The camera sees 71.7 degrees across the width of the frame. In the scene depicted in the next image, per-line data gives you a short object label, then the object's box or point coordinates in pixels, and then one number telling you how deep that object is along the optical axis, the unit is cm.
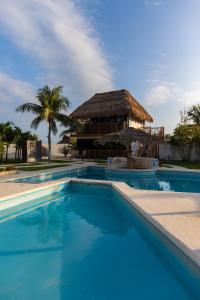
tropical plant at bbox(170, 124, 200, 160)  1135
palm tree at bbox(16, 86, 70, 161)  1103
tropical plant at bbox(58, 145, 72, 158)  1468
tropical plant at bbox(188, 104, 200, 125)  1312
